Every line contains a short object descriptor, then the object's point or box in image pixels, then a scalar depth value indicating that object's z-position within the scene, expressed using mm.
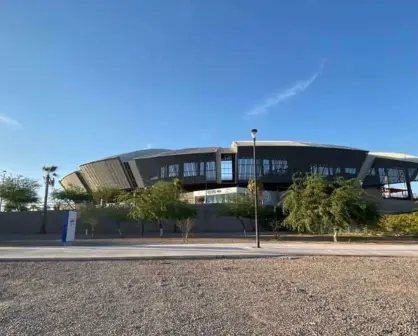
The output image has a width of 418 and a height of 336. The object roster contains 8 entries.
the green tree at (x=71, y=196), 73950
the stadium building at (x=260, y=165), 82250
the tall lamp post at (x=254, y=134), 23136
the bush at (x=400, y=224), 37031
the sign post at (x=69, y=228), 26359
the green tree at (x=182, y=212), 38525
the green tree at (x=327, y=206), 28844
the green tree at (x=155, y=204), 37406
